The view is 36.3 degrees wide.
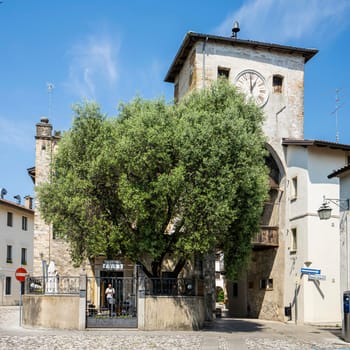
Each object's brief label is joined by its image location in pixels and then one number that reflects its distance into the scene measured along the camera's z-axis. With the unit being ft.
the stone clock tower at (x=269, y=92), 96.22
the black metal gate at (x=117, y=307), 66.23
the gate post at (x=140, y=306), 65.51
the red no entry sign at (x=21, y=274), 80.06
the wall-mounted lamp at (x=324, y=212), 61.41
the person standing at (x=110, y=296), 67.31
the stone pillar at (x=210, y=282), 87.64
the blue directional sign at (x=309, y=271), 84.23
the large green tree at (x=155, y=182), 63.21
